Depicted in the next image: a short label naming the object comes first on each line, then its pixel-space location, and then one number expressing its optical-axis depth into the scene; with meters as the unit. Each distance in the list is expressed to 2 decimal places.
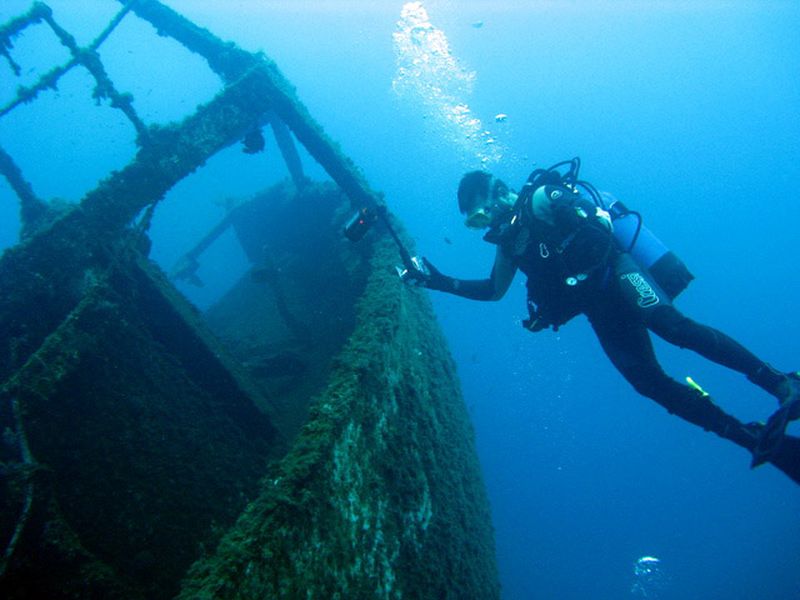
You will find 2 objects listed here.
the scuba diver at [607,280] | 3.25
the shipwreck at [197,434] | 1.84
